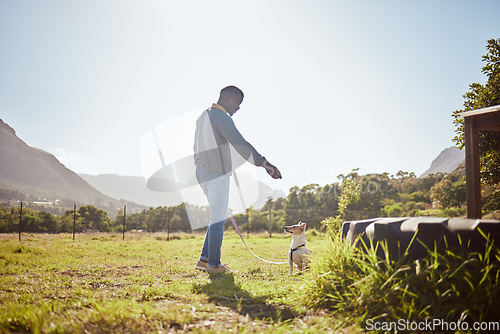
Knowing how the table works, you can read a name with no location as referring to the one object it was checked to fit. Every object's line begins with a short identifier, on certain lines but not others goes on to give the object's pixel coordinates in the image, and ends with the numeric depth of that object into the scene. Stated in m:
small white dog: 4.03
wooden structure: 4.05
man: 3.65
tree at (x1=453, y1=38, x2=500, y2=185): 8.15
